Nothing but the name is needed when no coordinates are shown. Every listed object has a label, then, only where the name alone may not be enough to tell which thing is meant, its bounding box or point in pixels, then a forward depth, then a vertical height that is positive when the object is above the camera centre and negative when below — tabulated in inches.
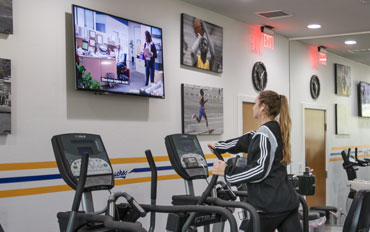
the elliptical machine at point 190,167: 127.6 -16.3
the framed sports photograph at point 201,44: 223.6 +31.2
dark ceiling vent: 244.5 +47.6
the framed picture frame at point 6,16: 145.7 +28.4
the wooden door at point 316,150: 286.0 -24.3
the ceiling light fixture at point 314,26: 272.1 +45.6
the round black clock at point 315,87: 297.6 +13.2
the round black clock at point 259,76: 275.3 +18.9
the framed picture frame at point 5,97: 146.0 +4.7
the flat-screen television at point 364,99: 273.3 +5.1
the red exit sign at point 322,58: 295.6 +30.2
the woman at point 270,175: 121.6 -16.2
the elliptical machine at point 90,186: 101.0 -16.3
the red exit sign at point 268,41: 288.0 +40.0
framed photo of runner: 222.4 +0.2
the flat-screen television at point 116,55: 167.3 +20.8
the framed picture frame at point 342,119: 280.4 -6.2
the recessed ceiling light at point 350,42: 282.6 +37.8
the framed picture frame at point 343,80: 279.0 +16.0
